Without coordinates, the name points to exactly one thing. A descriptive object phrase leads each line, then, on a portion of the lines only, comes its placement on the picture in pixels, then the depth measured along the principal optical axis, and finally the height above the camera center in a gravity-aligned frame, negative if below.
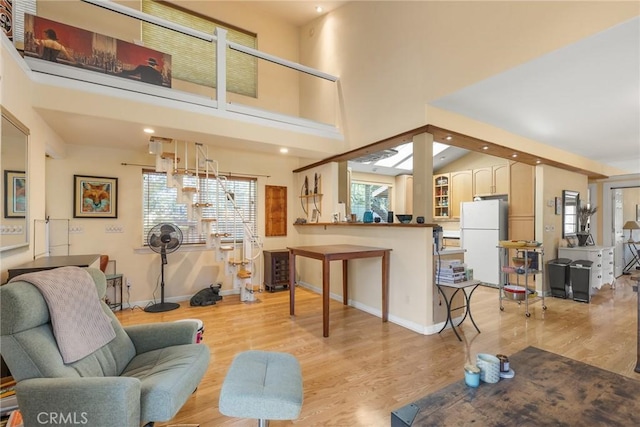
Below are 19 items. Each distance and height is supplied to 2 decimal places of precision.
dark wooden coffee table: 1.11 -0.79
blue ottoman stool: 1.34 -0.87
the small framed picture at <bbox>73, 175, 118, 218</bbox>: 4.01 +0.25
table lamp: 6.48 -0.23
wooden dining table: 3.22 -0.49
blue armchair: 1.22 -0.79
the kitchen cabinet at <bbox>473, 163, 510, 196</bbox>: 5.76 +0.72
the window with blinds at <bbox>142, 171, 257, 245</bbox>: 4.54 +0.16
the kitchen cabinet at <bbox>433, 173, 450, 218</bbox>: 7.00 +0.49
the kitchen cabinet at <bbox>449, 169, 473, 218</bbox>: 6.45 +0.58
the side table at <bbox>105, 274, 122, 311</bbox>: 3.96 -1.10
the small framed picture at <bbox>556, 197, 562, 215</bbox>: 5.21 +0.17
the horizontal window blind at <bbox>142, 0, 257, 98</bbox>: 4.86 +2.90
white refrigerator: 5.25 -0.36
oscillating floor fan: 4.14 -0.39
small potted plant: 5.71 -0.02
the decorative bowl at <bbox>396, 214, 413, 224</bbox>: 3.49 -0.05
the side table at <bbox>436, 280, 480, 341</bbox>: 3.07 -0.93
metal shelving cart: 4.08 -0.82
